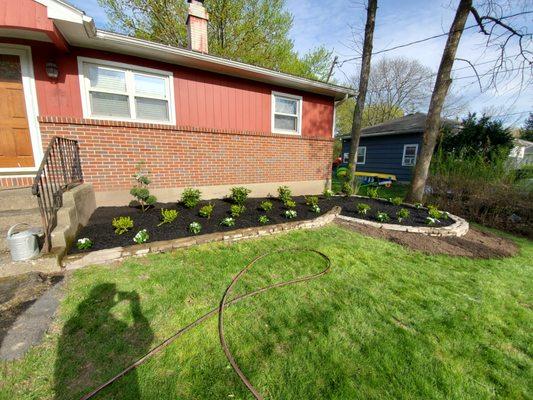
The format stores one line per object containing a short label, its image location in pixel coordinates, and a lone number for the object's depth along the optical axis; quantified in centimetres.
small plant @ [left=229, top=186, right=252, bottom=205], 557
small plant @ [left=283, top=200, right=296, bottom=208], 562
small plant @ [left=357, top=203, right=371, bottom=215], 584
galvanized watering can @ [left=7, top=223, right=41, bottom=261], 281
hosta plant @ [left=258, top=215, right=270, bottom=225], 474
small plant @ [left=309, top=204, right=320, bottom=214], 570
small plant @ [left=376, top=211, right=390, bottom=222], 546
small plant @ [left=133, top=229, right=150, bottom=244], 358
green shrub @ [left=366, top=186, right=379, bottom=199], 746
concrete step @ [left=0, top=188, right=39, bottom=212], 365
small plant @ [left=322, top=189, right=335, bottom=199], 740
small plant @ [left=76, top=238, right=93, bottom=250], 328
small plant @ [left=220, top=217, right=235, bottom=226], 444
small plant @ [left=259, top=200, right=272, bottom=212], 540
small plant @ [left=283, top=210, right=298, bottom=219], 520
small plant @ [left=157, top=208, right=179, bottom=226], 430
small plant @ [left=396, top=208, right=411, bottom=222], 560
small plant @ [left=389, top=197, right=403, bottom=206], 677
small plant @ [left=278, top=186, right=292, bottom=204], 620
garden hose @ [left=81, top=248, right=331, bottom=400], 164
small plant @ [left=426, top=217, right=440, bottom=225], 534
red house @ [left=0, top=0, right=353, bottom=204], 430
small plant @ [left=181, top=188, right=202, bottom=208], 516
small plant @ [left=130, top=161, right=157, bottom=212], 478
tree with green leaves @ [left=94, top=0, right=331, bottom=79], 1146
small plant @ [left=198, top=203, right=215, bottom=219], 465
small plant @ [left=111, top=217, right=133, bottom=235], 381
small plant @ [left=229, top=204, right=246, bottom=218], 486
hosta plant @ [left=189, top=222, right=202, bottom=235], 406
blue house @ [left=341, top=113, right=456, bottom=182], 1295
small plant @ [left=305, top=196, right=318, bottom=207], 591
